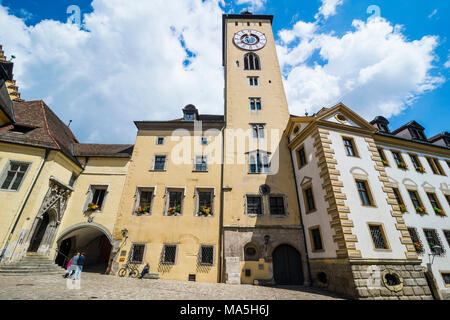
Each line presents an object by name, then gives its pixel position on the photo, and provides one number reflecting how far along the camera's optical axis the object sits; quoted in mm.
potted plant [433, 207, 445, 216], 16594
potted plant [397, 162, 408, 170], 17970
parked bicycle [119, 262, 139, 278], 14508
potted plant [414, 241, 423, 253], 14469
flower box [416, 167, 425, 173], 18422
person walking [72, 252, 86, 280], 11180
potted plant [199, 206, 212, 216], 16481
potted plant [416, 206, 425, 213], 16109
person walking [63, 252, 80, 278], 11259
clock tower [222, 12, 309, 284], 14750
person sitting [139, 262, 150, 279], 14086
